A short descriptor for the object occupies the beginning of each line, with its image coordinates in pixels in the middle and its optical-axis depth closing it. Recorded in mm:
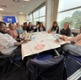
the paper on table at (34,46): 1408
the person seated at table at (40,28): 4293
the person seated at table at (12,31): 2825
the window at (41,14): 7055
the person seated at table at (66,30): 3064
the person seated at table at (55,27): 3984
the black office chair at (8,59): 1527
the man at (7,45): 1627
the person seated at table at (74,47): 1474
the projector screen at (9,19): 7432
